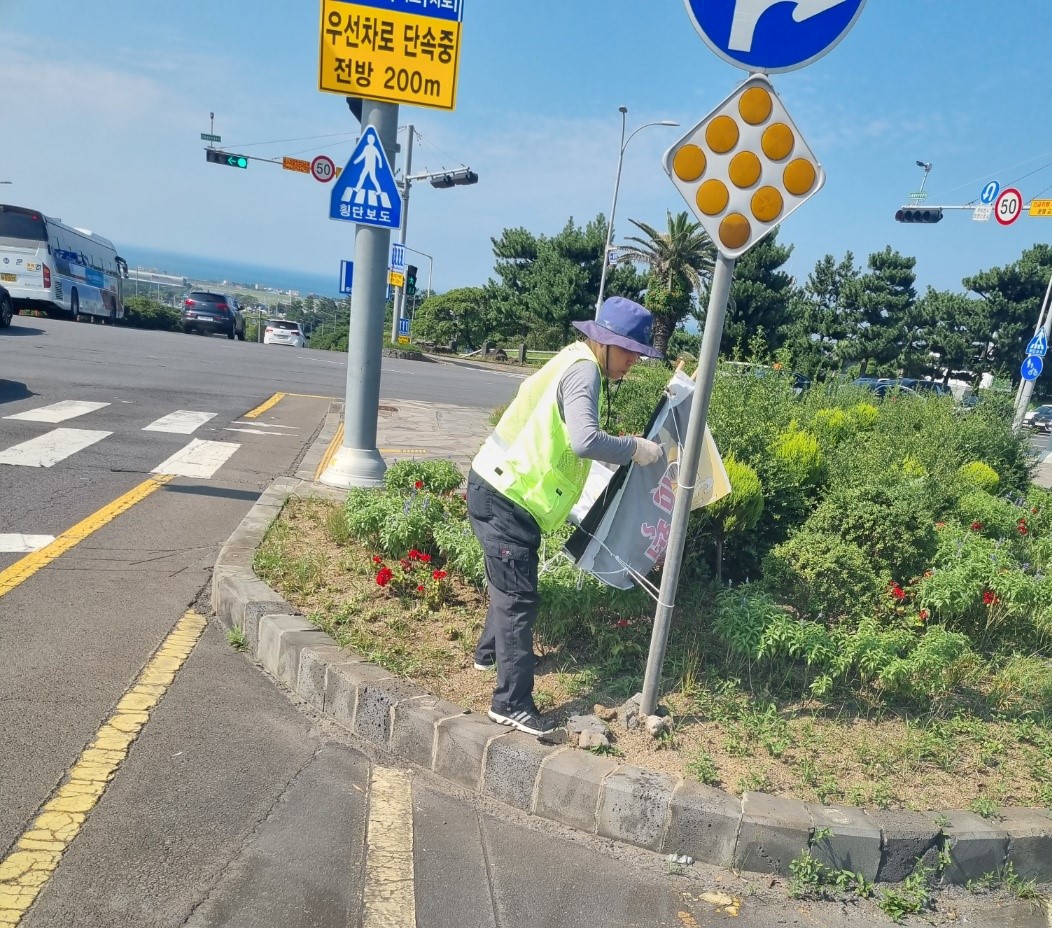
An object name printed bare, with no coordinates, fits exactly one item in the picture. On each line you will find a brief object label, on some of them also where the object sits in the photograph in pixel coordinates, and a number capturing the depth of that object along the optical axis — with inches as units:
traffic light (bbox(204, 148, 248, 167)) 1081.4
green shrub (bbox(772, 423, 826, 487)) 200.7
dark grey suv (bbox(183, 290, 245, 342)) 1231.5
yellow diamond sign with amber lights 118.6
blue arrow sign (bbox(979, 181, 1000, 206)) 658.8
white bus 853.2
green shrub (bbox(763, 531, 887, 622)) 167.3
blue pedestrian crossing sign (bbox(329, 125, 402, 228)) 249.3
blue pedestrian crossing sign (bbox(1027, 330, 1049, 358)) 744.5
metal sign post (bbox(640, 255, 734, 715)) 125.3
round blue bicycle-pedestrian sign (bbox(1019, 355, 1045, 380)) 747.4
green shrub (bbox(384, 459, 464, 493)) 223.6
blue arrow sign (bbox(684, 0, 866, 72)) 114.7
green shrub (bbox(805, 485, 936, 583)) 173.8
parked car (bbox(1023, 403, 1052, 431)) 1364.4
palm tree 1593.3
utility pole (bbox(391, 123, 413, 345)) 1244.5
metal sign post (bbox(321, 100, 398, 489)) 263.3
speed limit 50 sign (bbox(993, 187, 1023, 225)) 634.2
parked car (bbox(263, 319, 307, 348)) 1349.7
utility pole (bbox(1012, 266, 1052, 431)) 366.8
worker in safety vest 133.0
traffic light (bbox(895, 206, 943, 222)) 781.3
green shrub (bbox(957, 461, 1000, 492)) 269.3
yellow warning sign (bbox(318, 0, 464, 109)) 239.5
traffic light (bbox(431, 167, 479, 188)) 1042.7
